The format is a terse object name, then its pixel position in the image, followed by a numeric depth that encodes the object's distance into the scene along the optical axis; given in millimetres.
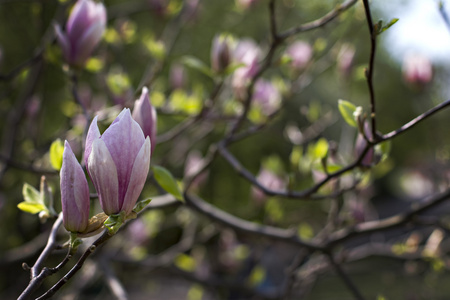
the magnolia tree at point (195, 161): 542
